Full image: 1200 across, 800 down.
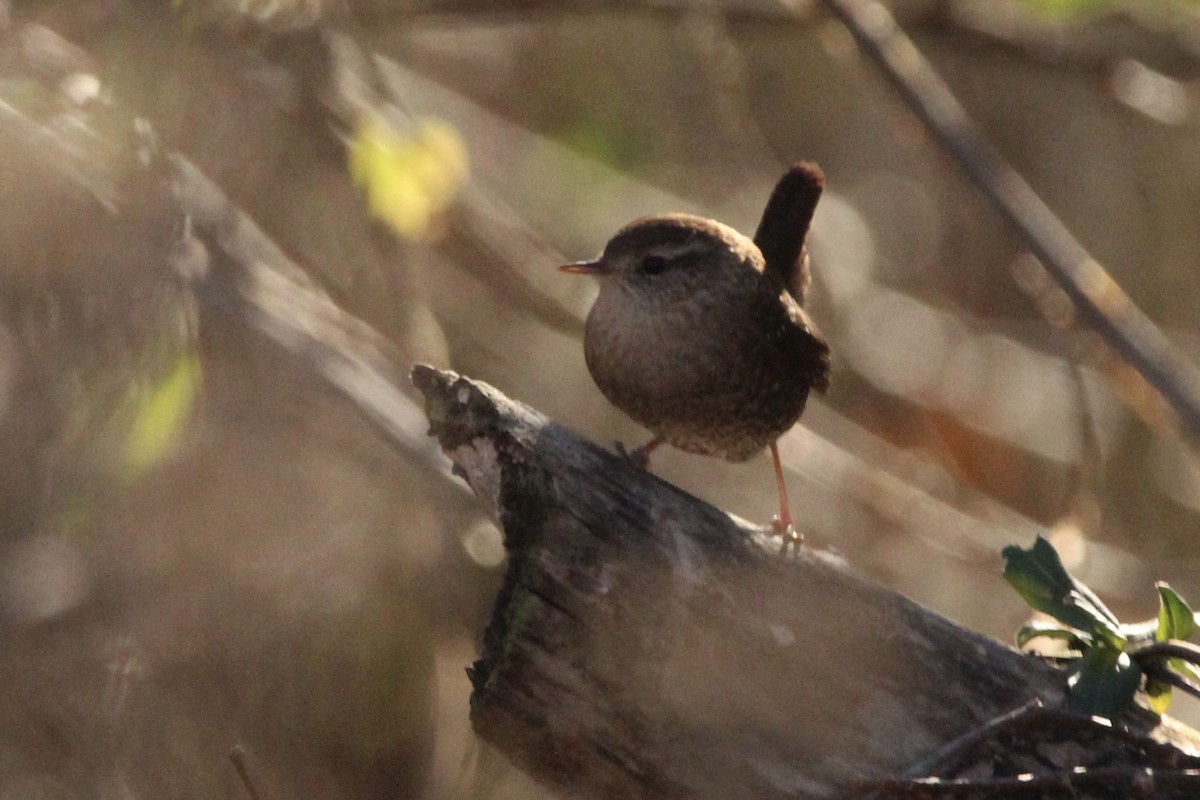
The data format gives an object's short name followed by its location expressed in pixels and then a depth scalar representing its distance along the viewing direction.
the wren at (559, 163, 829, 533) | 6.45
